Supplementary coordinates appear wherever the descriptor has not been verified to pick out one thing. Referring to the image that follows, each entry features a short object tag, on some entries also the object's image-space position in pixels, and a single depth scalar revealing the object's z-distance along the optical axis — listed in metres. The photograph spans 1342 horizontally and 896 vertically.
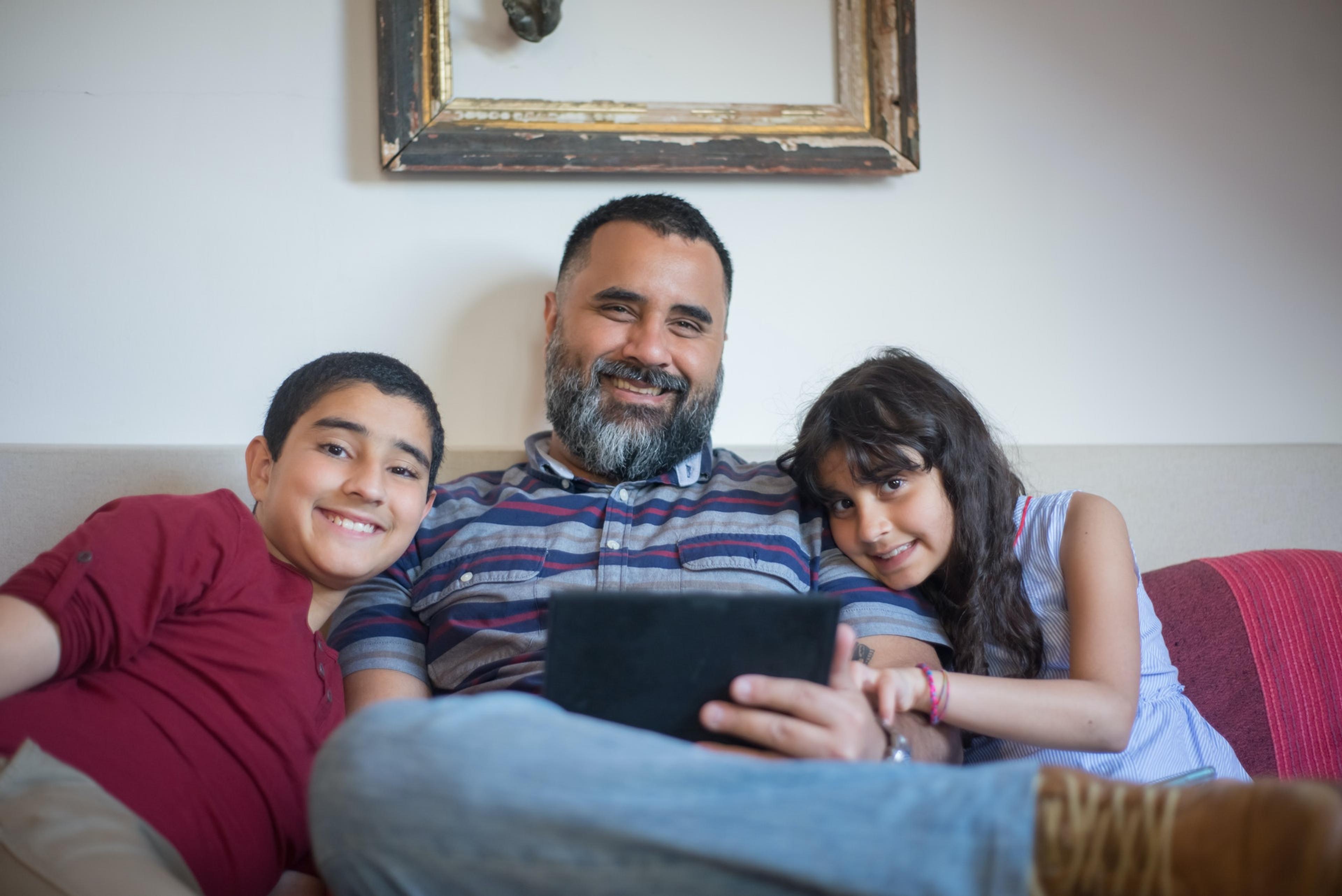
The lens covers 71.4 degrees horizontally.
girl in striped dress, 1.29
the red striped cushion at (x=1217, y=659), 1.45
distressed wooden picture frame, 1.77
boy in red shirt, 0.96
